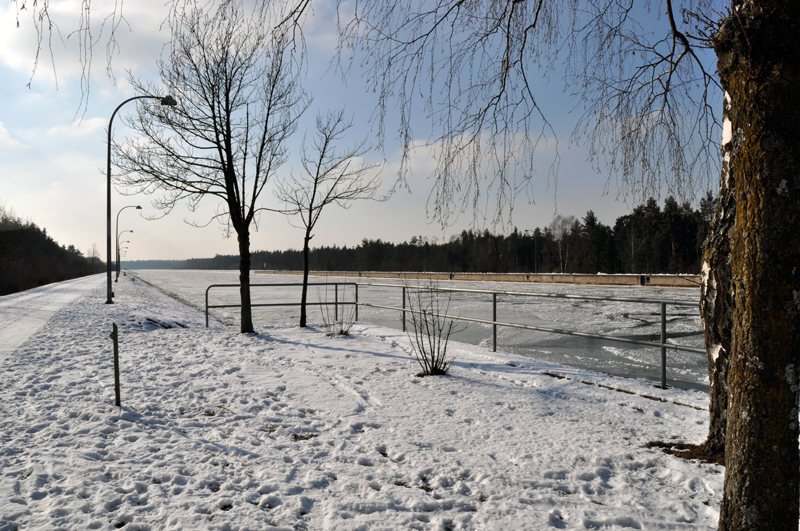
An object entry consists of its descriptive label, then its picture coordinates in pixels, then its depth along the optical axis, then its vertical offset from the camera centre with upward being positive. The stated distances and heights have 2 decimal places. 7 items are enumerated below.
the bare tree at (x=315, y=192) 11.04 +1.70
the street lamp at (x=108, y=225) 16.73 +1.46
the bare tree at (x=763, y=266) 1.79 -0.01
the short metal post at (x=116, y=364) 4.90 -1.13
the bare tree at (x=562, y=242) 59.53 +3.09
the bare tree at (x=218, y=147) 9.87 +2.63
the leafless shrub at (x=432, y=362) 6.29 -1.45
